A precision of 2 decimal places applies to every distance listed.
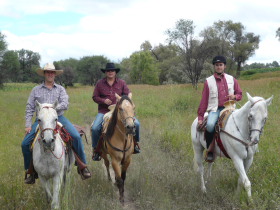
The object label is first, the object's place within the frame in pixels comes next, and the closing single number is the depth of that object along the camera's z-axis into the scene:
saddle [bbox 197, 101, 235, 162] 5.86
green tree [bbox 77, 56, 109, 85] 75.56
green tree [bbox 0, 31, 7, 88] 52.25
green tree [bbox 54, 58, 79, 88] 68.11
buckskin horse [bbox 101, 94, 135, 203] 5.77
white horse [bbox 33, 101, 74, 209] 4.45
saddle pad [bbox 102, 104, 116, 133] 6.36
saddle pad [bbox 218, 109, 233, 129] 5.84
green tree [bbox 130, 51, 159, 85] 63.22
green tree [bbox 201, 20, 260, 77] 59.66
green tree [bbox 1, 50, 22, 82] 64.16
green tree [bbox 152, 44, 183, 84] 52.59
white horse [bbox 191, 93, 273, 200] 4.88
